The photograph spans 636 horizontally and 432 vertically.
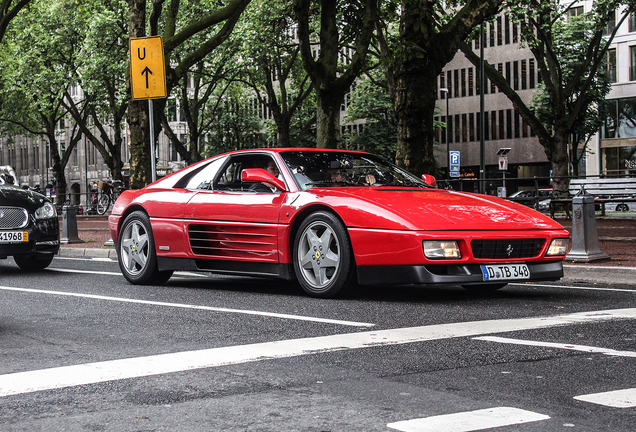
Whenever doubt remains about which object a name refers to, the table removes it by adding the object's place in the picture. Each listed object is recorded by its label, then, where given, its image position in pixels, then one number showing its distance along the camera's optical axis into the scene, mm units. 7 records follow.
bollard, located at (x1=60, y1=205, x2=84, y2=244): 17688
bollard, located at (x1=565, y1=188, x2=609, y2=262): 10375
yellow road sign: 13492
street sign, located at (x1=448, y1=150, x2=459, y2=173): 42031
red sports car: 6773
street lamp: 61397
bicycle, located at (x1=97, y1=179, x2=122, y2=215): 31262
